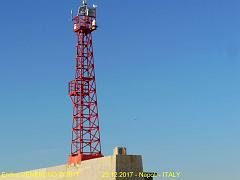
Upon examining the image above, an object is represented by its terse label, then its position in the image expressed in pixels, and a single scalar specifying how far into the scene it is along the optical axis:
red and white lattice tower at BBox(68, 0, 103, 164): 69.56
